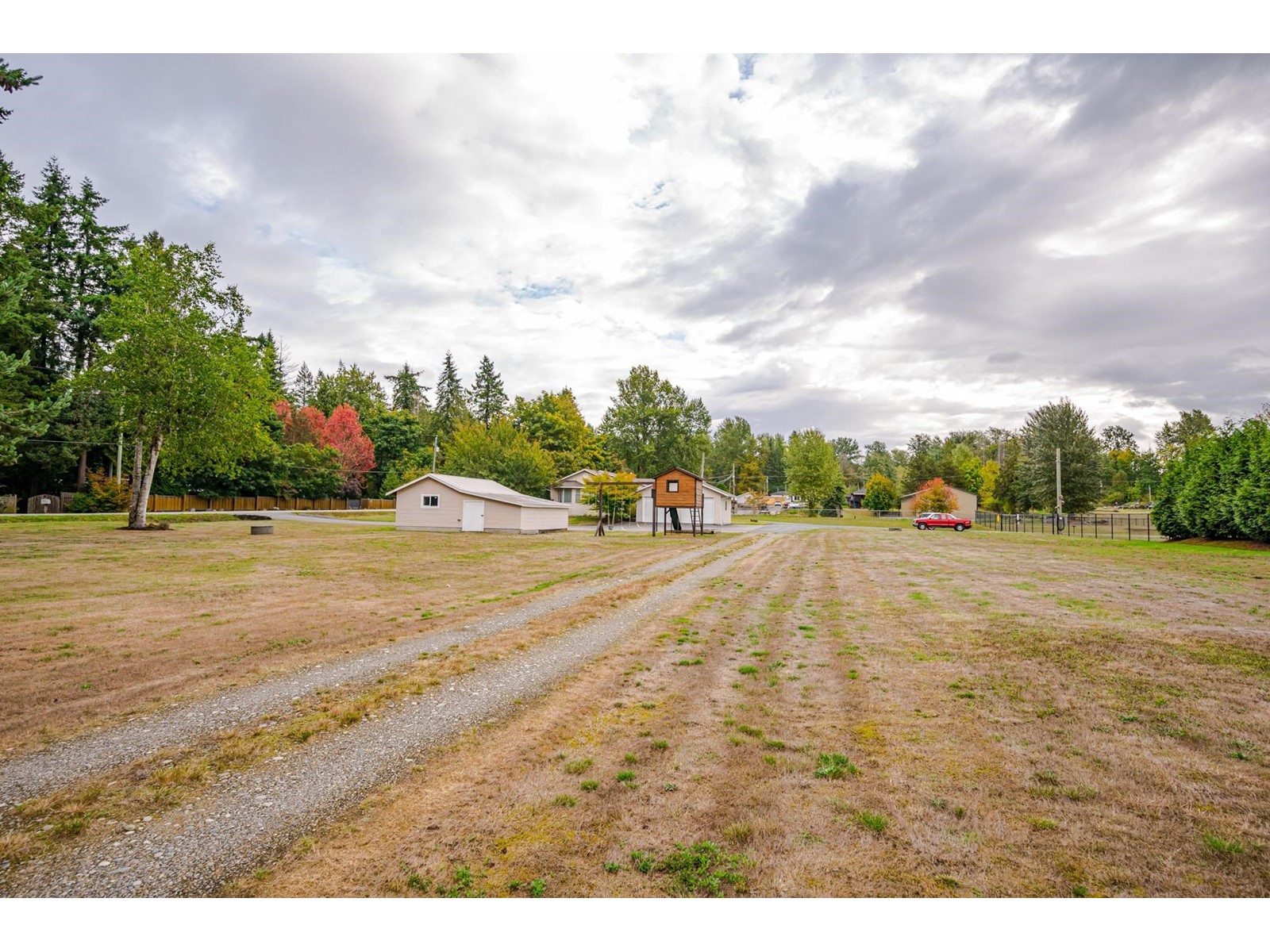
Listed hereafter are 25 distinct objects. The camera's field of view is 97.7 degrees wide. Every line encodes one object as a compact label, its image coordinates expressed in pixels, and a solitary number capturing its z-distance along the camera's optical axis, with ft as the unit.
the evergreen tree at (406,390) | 256.73
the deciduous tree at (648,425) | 185.88
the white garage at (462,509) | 100.27
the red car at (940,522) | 134.10
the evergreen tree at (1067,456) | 143.54
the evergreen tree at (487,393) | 232.73
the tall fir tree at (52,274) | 107.34
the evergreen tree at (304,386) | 251.39
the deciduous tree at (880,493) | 204.33
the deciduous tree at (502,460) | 126.93
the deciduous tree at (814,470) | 193.16
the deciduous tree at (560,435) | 185.99
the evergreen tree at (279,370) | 191.19
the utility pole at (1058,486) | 120.03
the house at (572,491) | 150.03
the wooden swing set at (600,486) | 100.58
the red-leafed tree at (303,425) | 164.45
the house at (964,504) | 191.47
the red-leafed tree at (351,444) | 173.88
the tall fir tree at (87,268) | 120.26
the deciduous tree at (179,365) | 82.33
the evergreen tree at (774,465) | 350.64
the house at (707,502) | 108.68
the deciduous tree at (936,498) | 158.81
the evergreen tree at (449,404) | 215.51
